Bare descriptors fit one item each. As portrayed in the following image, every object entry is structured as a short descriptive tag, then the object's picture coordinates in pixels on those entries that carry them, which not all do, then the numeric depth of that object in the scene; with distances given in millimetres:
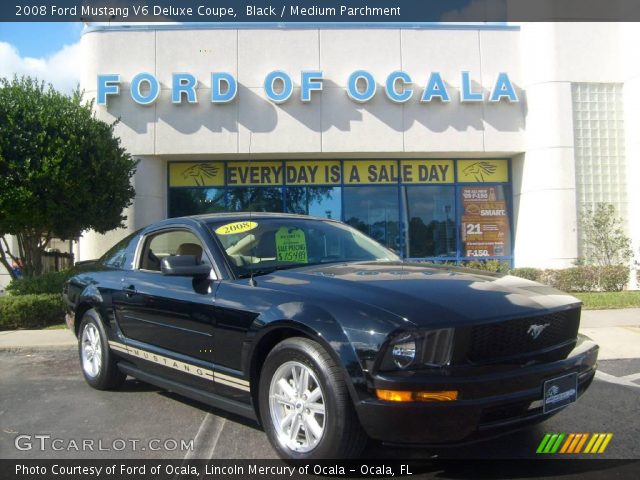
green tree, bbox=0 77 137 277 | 10328
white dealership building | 14805
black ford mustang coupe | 2926
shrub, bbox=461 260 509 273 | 15203
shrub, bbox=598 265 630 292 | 13834
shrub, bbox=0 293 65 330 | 9812
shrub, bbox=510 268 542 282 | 13966
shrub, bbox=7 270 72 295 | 10836
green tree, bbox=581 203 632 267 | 14758
